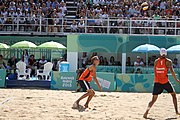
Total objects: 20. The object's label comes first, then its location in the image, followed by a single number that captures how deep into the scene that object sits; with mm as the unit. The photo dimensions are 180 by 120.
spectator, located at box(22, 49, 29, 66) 24872
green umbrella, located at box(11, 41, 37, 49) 23547
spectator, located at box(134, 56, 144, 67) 23156
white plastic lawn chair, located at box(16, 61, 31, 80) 23083
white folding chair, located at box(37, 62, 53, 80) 22859
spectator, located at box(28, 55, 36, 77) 24172
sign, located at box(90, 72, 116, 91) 19969
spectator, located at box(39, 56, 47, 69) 24281
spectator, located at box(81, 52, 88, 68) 24369
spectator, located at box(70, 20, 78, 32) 24891
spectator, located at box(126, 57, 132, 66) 24297
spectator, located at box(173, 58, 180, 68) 23633
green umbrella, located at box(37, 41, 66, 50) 23484
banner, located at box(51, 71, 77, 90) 20359
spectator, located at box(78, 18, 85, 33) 24566
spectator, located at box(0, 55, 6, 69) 23977
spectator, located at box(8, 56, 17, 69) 24734
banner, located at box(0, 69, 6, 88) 21169
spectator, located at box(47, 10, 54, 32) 25234
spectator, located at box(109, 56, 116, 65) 24781
